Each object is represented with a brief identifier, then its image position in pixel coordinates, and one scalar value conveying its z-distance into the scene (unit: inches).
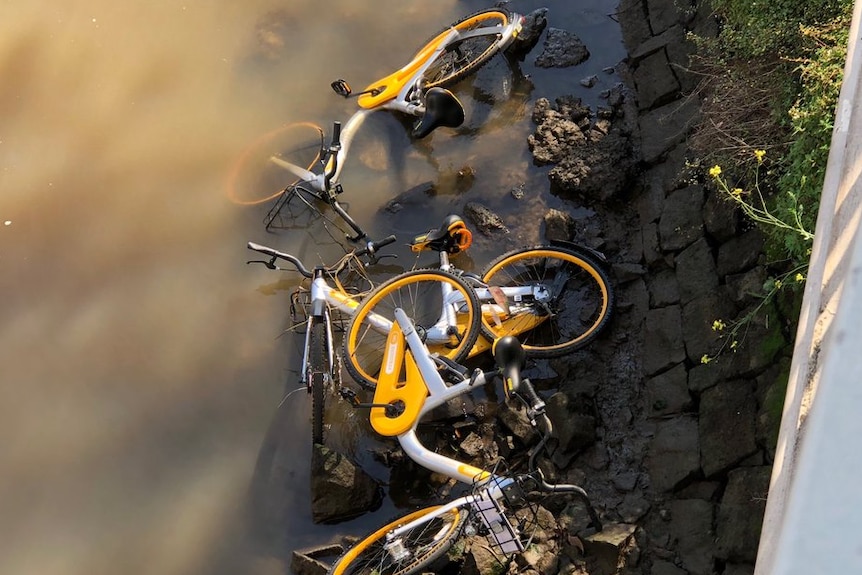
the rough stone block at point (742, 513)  157.9
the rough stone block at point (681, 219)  203.5
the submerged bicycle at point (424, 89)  224.2
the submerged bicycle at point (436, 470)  154.6
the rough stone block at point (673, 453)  179.6
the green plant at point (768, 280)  150.8
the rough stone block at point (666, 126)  224.1
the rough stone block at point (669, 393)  189.3
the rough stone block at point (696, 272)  194.5
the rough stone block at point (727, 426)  170.4
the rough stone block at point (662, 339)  195.2
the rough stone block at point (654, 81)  236.5
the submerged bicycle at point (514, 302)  201.8
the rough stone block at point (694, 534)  166.4
